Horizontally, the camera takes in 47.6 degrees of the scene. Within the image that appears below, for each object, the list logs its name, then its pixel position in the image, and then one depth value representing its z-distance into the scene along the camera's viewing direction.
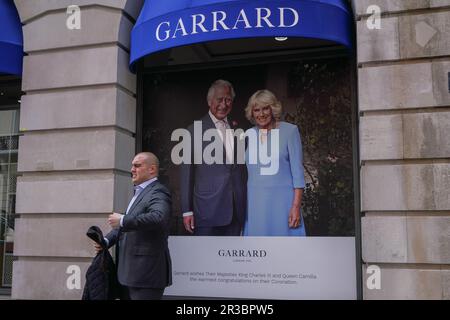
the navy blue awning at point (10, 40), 7.76
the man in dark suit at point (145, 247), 5.83
